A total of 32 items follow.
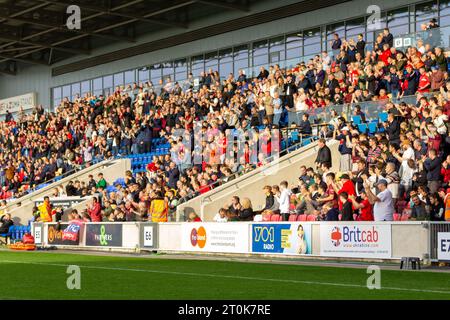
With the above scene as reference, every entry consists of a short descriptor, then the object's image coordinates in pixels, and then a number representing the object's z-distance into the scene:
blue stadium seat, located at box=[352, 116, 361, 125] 27.59
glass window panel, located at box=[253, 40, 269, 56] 42.44
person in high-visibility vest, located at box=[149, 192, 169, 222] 27.11
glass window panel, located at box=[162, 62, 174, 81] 48.97
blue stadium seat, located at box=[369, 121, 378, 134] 26.95
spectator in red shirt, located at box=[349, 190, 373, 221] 21.22
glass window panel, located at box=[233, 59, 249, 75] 43.66
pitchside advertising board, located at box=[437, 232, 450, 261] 18.67
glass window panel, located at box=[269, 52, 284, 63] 41.42
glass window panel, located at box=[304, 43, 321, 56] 39.31
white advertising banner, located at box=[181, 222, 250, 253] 23.66
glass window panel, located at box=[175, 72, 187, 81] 47.88
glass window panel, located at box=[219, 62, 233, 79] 44.69
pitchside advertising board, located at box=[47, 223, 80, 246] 30.77
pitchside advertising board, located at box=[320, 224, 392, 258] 20.06
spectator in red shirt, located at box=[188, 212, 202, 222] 26.06
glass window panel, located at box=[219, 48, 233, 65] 44.81
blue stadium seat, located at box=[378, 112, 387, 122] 26.64
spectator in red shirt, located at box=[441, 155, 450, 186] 21.12
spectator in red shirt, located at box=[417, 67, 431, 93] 26.05
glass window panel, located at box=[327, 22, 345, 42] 38.22
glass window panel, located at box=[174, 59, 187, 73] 47.97
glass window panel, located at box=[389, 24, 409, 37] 35.06
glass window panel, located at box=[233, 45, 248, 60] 43.72
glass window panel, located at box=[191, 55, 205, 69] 46.75
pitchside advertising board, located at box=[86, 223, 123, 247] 28.02
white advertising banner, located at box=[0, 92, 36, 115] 60.97
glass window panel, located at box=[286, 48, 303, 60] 40.41
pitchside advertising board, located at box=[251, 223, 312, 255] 21.86
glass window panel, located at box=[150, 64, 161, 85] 49.88
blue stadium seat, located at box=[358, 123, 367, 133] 27.38
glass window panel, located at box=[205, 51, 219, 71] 45.83
